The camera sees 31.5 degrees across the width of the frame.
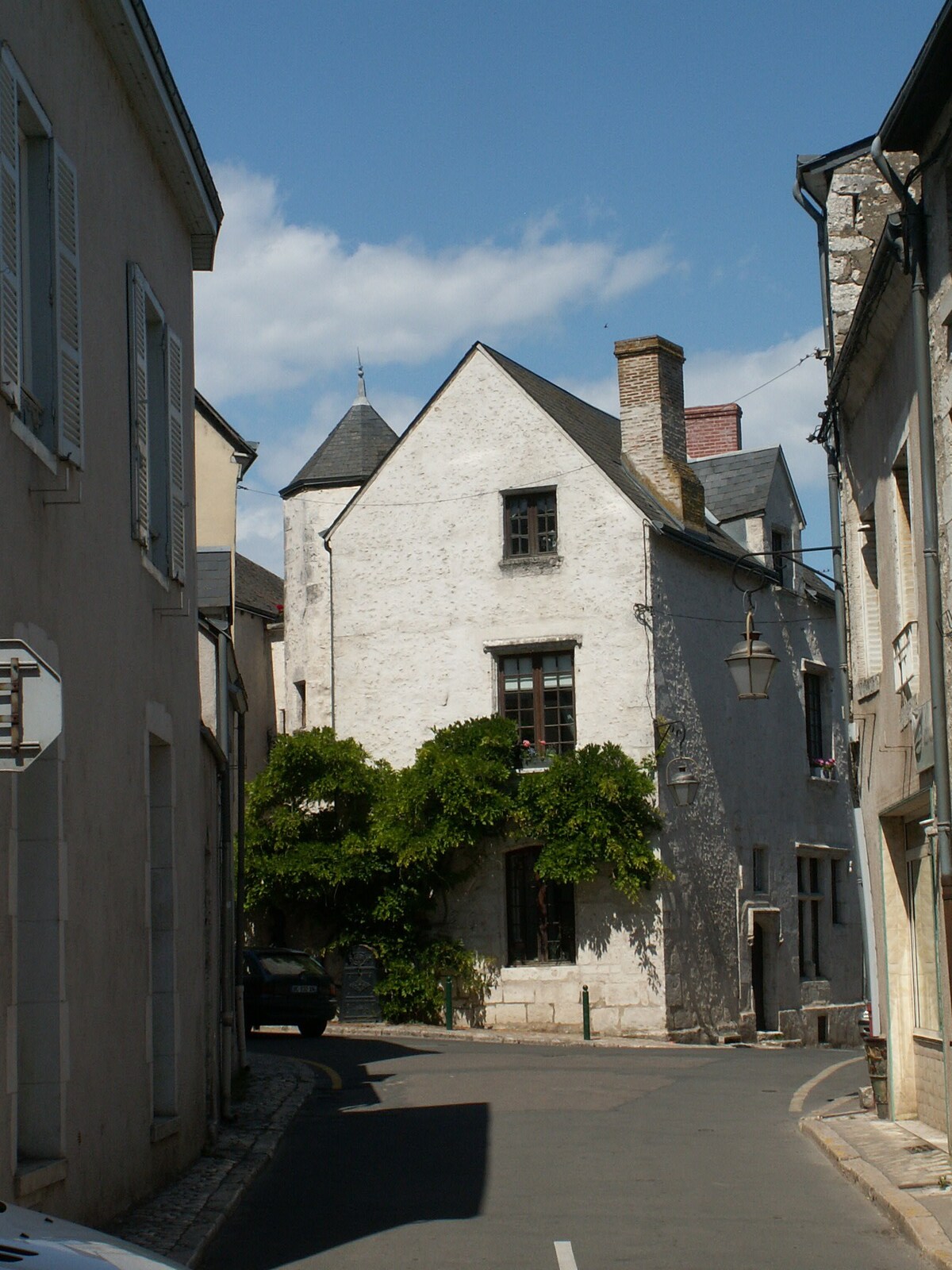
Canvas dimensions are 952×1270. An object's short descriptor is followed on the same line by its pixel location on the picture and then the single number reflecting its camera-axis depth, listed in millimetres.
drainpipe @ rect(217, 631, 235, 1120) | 14203
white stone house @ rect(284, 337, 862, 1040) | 26703
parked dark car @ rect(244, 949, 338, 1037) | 24469
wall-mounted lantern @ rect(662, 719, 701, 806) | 26094
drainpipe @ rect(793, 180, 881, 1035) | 14328
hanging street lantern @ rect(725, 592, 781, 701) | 15984
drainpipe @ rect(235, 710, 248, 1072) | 16938
